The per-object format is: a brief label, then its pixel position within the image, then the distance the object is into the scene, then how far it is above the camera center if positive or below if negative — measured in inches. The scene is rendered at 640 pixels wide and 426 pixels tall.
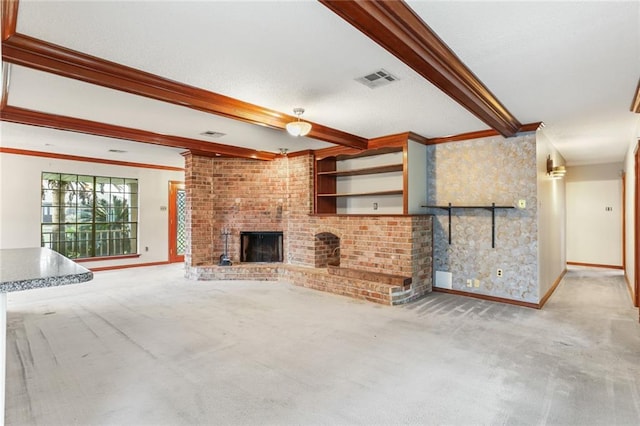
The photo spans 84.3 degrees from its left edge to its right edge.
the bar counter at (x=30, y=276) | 52.9 -9.8
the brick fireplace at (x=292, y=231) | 200.7 -10.6
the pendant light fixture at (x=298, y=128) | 144.2 +36.1
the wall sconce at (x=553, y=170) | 204.2 +26.7
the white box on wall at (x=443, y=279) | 206.6 -37.6
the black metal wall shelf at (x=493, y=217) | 187.2 -0.9
